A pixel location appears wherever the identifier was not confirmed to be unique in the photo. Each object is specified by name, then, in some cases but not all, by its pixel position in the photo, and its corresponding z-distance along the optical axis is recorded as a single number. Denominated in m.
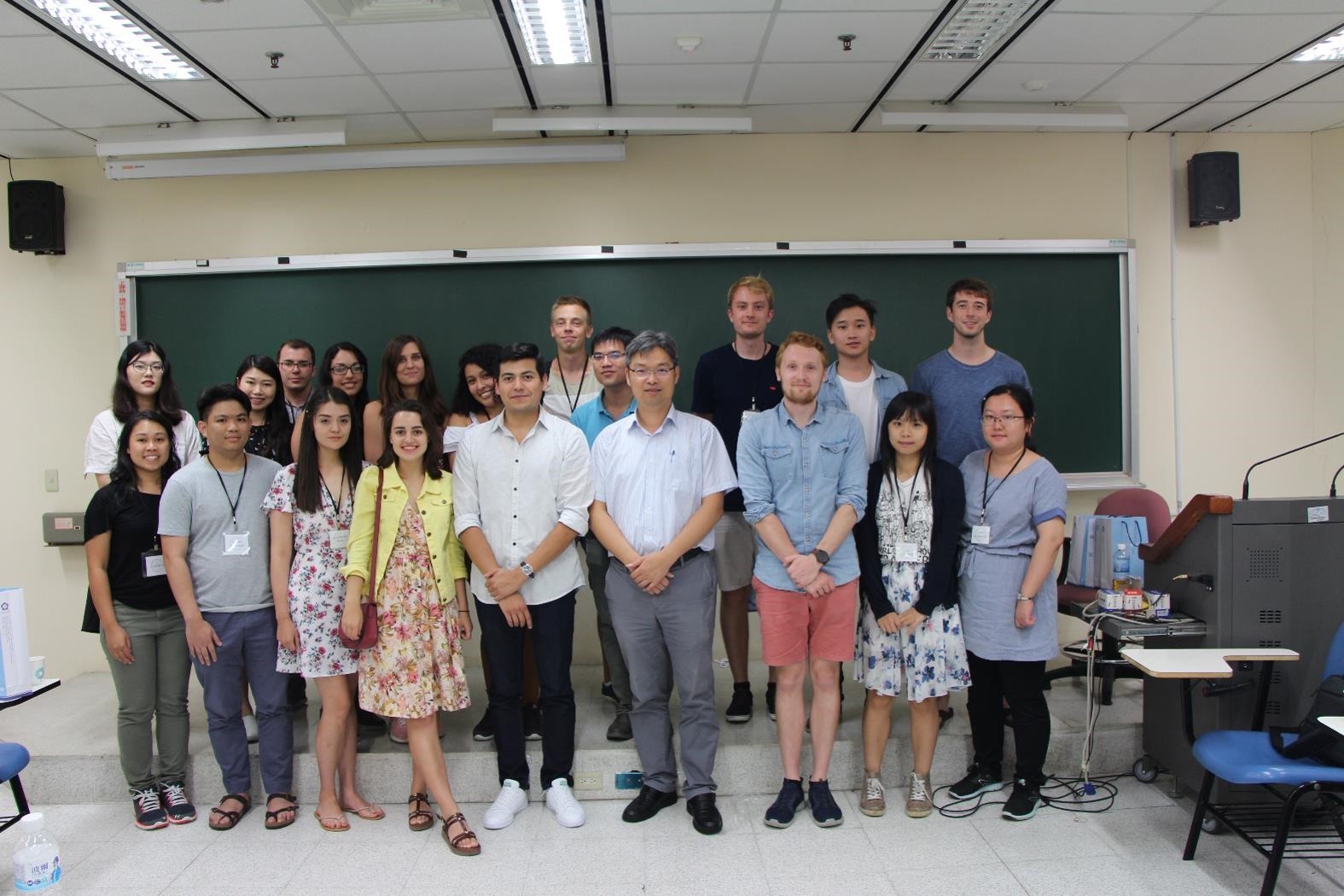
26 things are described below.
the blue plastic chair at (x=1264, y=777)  2.38
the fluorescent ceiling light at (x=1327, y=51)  3.45
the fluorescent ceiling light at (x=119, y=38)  2.99
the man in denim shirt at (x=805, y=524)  2.89
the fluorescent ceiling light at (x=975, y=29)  3.13
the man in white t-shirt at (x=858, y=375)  3.21
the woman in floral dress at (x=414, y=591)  2.87
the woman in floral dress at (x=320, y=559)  2.93
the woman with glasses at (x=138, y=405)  3.30
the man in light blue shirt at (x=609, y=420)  3.23
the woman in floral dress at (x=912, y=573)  2.92
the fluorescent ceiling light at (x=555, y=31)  3.07
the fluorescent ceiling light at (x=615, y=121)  3.94
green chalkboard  4.34
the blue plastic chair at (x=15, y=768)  2.63
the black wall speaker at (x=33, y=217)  4.28
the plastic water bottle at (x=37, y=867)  2.46
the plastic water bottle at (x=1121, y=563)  3.48
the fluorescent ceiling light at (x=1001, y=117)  4.03
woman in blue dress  2.93
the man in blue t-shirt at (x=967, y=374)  3.26
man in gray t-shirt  2.94
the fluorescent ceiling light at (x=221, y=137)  3.96
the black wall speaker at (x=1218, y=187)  4.35
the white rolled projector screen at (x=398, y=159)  4.20
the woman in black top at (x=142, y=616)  2.98
